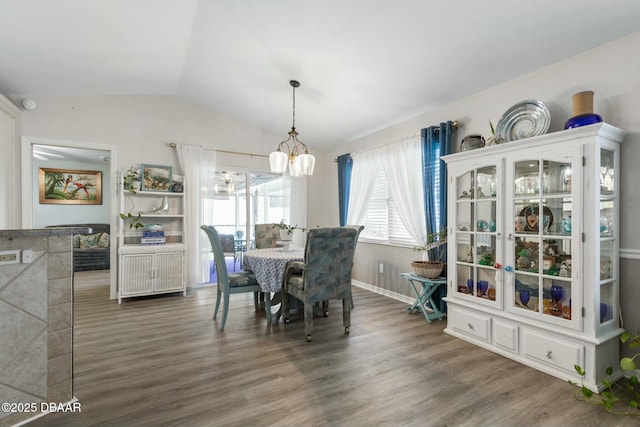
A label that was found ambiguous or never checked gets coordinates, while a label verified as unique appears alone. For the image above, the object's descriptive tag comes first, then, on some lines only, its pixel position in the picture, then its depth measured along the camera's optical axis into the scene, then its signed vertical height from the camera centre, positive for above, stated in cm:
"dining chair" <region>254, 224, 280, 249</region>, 426 -28
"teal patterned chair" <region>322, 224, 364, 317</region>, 353 -105
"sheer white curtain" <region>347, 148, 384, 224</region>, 464 +56
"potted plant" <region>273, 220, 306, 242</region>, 375 -19
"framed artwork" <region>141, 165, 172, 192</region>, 443 +57
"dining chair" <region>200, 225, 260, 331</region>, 302 -67
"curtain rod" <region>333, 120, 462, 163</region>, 337 +103
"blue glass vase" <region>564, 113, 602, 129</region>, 214 +69
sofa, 630 -73
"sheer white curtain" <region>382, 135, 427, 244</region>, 385 +45
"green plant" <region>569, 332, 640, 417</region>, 181 -116
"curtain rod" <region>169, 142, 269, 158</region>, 469 +109
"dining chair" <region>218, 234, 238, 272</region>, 485 -45
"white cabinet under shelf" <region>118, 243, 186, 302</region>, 404 -74
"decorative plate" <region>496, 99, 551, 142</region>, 246 +81
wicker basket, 336 -58
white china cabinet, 208 -27
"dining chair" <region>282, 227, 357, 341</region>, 273 -51
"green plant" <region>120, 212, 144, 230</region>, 426 -4
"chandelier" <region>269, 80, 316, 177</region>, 322 +57
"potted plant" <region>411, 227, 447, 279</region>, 337 -47
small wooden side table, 332 -91
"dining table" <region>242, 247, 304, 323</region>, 310 -55
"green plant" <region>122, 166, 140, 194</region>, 429 +51
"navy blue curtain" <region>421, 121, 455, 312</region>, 346 +47
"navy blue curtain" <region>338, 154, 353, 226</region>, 512 +57
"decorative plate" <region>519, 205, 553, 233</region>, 233 +1
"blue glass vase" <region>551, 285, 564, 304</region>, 227 -57
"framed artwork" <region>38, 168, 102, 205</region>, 689 +69
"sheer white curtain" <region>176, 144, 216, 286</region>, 471 +19
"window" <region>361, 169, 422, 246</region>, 428 -5
